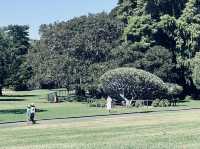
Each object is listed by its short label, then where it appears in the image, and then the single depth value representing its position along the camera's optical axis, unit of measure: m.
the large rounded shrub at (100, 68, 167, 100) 65.44
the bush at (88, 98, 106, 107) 65.70
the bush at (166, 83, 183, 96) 68.68
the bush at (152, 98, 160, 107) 63.87
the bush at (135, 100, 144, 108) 63.76
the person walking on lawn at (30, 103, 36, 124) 39.44
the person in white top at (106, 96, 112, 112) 52.38
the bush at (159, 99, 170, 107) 63.66
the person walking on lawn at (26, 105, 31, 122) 39.52
